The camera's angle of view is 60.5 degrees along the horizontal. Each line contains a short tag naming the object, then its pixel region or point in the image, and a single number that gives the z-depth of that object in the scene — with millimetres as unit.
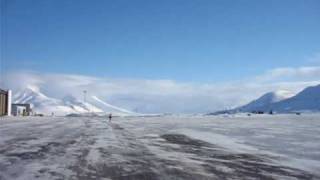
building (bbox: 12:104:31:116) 82170
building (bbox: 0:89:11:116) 64020
